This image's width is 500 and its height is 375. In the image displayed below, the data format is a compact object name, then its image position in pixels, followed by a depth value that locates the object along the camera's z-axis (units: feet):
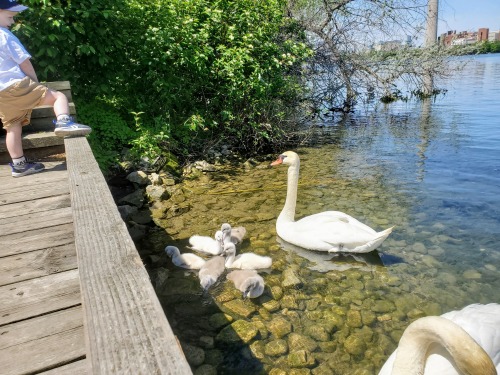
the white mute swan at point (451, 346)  6.19
